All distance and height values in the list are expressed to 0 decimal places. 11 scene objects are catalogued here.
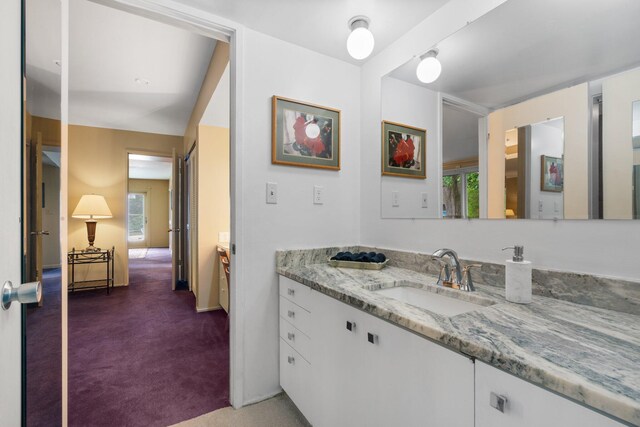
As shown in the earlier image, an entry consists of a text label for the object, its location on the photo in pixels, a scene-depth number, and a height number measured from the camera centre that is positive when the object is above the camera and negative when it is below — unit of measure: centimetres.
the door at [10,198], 58 +3
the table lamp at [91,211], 415 +3
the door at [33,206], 74 +2
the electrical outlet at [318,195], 192 +12
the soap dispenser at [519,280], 104 -24
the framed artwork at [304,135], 179 +50
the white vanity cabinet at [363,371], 80 -55
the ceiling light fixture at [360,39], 155 +92
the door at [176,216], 452 -4
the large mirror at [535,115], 98 +40
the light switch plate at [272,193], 177 +12
